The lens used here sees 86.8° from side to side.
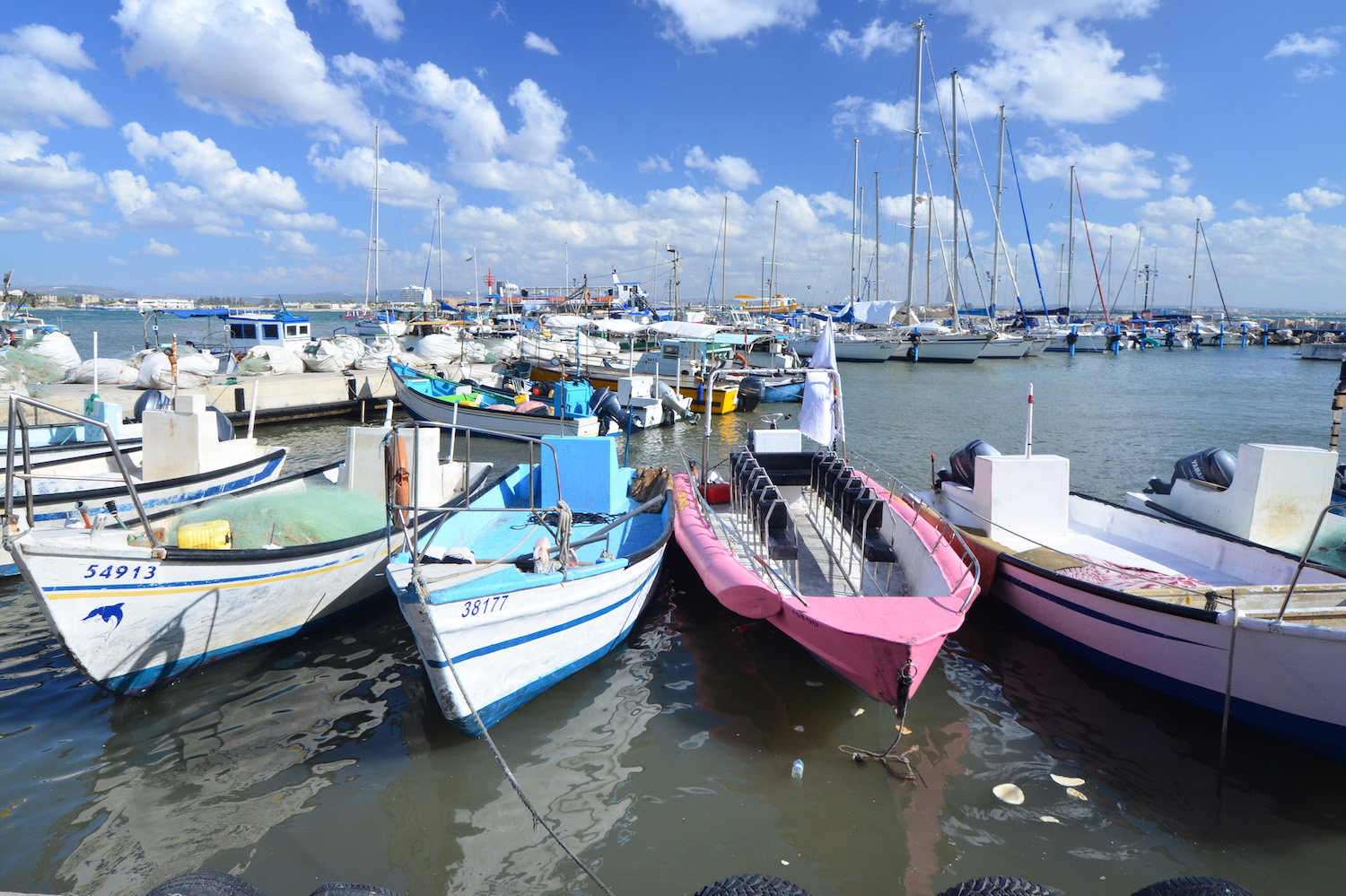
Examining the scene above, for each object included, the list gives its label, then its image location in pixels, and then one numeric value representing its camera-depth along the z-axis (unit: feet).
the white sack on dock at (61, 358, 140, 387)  82.33
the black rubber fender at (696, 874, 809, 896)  13.06
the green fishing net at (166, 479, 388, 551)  26.08
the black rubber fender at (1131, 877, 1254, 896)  12.61
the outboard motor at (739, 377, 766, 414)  96.13
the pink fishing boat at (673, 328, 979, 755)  19.04
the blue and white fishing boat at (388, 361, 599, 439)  69.92
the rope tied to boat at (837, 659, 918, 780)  18.33
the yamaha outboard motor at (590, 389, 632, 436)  75.82
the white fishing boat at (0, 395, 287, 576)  29.30
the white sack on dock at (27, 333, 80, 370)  83.98
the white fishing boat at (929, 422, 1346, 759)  18.47
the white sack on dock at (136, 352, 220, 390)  79.71
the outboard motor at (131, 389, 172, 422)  49.98
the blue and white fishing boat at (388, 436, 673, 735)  18.56
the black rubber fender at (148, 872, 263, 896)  12.34
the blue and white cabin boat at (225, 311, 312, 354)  101.19
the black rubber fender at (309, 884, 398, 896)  12.75
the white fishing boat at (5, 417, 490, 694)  19.39
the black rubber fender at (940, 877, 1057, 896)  12.84
